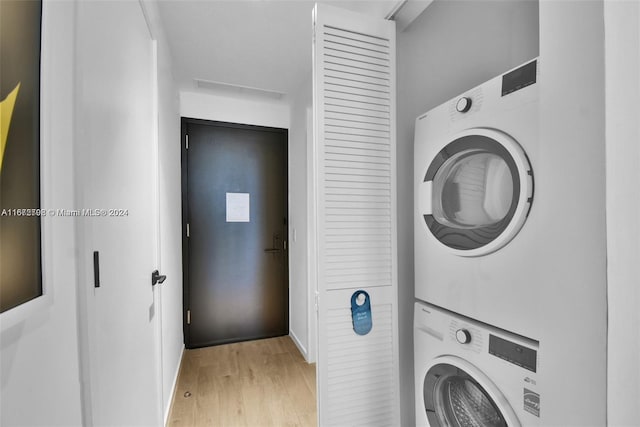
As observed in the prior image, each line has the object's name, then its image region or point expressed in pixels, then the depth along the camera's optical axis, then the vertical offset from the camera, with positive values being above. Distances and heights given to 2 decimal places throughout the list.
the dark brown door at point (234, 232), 2.79 -0.21
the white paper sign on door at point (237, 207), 2.89 +0.04
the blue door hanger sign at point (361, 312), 1.34 -0.48
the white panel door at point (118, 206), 0.71 +0.02
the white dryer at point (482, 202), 0.87 +0.02
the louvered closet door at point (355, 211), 1.29 -0.01
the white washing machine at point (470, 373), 0.86 -0.57
